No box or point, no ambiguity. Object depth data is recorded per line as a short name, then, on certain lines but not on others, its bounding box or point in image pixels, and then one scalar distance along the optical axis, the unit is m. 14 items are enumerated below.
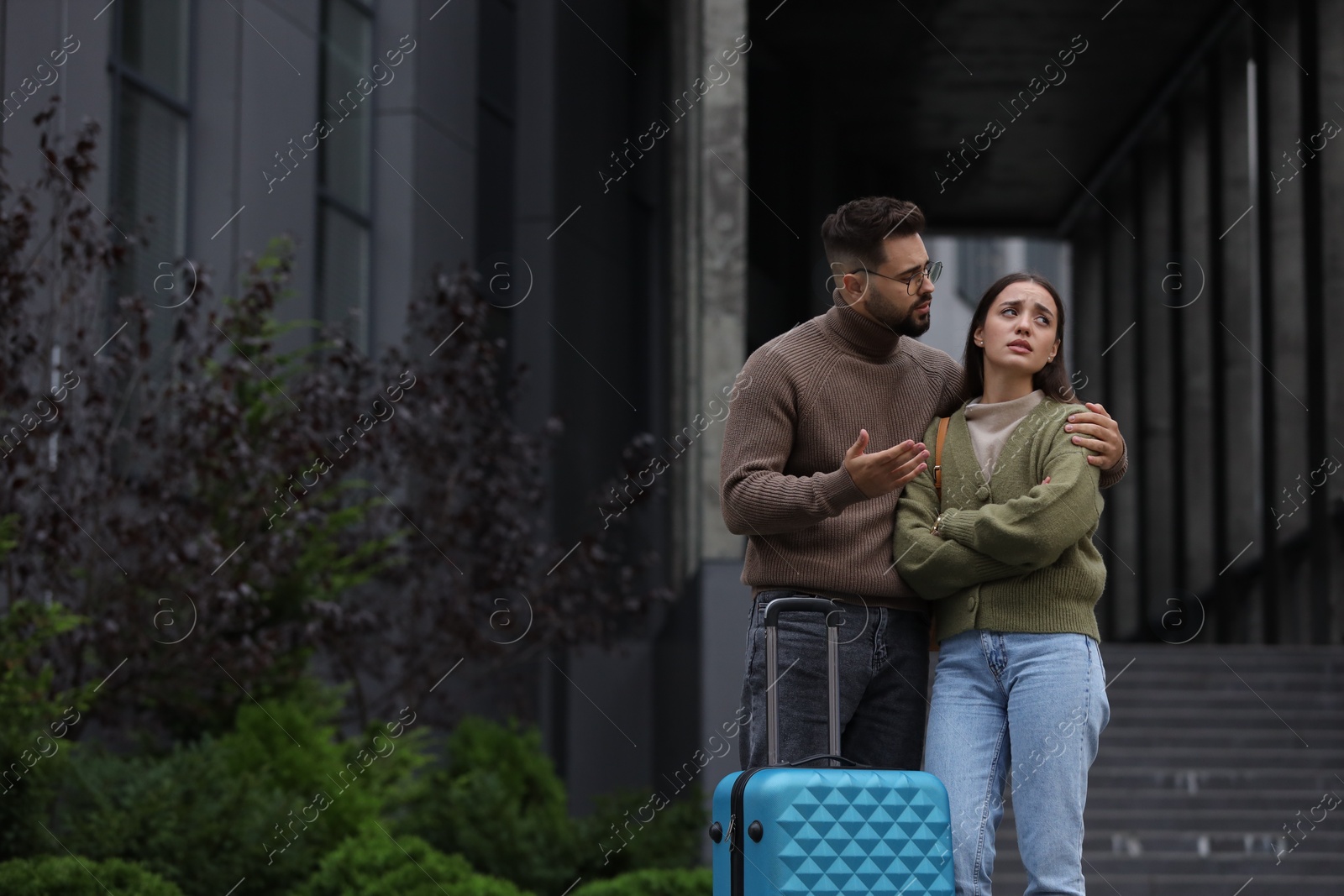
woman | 6.82
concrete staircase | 18.78
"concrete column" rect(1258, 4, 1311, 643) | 40.03
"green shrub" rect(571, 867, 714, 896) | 15.21
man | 7.07
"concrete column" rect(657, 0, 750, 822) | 22.03
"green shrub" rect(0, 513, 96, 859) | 13.10
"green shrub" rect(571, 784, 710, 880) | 19.14
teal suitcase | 6.49
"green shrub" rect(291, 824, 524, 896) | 13.66
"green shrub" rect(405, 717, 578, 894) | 17.44
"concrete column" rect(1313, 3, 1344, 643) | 35.06
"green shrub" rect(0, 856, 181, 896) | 11.79
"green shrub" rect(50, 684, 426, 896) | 13.58
